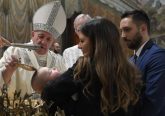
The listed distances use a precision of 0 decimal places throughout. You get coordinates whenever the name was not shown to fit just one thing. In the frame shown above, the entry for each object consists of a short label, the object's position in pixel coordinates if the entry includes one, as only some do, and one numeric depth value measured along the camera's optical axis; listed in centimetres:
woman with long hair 265
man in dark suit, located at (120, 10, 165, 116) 315
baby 274
